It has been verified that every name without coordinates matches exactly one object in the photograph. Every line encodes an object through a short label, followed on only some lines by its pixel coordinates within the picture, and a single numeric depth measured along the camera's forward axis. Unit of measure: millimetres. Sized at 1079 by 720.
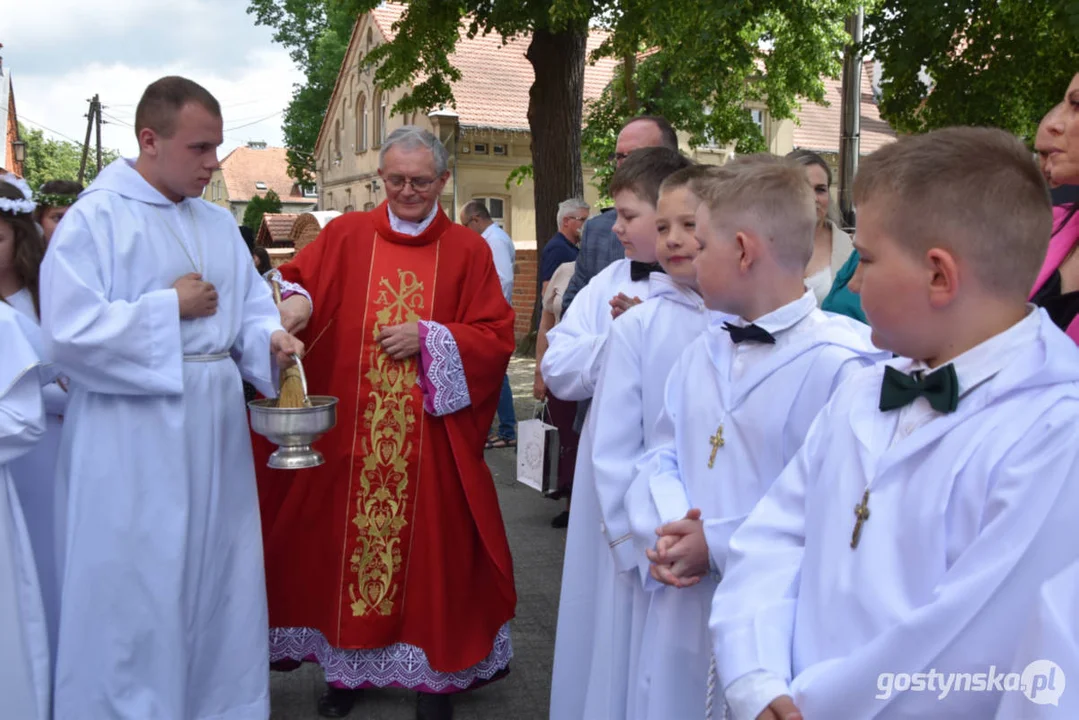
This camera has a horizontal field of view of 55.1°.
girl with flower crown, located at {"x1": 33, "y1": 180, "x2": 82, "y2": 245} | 5312
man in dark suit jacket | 4766
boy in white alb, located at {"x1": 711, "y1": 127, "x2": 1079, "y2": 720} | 1451
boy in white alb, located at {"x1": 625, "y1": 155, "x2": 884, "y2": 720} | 2289
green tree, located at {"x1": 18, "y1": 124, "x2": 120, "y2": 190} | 80188
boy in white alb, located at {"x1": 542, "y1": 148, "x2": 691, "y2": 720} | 2922
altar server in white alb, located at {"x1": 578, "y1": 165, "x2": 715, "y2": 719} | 2832
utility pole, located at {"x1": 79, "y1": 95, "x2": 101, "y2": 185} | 41500
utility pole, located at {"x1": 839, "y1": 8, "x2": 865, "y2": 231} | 12055
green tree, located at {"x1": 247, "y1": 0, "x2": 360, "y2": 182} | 42594
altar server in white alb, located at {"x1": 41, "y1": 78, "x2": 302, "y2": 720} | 3279
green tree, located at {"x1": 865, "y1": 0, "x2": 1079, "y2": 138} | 8547
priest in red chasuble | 4023
